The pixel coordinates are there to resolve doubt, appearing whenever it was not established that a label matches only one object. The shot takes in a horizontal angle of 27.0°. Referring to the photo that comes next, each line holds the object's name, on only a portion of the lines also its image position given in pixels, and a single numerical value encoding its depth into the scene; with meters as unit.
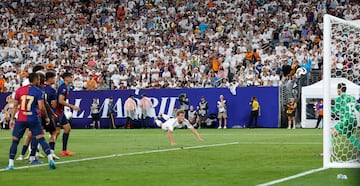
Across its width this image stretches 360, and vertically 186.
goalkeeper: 16.91
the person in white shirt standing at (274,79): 38.62
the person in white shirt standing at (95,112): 42.12
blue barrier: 38.78
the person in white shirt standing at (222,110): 39.00
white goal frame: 15.02
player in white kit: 23.89
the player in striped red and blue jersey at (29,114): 15.10
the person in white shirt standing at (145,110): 41.06
